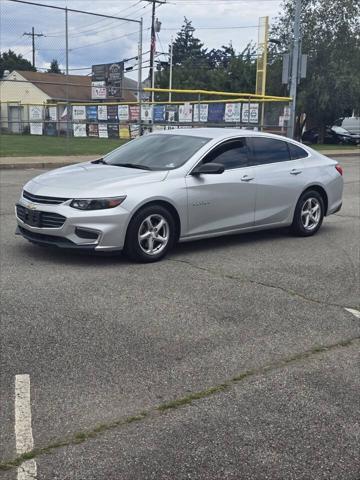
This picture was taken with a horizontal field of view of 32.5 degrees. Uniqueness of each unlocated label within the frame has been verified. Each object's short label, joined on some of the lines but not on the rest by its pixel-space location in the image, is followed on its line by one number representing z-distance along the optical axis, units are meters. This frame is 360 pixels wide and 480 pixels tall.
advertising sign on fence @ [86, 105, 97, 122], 31.04
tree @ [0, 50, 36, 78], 32.60
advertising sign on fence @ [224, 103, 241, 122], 22.95
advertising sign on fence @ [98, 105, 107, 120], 29.67
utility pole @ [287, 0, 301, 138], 22.47
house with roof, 36.50
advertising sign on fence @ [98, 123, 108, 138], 31.78
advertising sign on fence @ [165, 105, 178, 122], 22.67
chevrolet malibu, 6.46
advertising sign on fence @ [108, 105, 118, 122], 28.54
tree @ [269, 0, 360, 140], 34.59
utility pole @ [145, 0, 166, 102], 43.99
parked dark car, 39.03
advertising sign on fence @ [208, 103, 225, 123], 22.97
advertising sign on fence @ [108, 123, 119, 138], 30.40
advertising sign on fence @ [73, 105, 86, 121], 31.96
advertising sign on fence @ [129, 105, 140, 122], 26.34
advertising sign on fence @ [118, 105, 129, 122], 27.91
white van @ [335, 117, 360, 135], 43.06
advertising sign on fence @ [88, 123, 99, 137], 32.38
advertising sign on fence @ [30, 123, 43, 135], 38.19
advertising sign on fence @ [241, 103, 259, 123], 22.89
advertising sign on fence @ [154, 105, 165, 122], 22.29
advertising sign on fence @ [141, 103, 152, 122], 21.55
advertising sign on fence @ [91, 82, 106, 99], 25.65
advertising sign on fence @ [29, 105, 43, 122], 39.46
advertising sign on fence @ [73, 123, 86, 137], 34.17
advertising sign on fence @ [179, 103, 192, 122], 22.70
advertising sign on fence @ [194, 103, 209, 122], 22.58
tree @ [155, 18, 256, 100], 49.75
